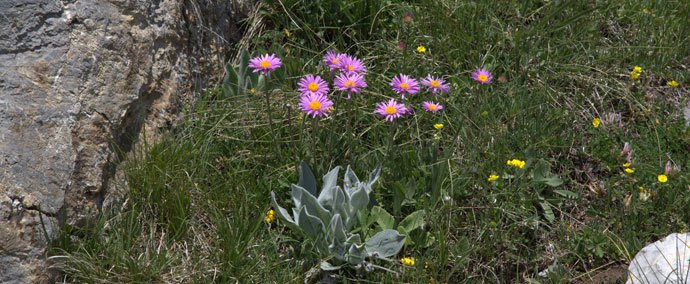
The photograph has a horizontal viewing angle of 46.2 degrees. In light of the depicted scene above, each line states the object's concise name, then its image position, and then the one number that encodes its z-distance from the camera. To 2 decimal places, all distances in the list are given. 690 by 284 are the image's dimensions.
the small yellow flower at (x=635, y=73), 3.95
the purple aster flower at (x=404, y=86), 3.14
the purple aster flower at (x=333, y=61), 3.16
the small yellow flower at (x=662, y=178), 3.29
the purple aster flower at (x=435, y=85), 3.29
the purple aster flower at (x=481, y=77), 3.32
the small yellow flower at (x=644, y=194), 3.30
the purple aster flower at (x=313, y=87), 3.07
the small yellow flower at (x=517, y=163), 3.27
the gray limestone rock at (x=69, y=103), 2.78
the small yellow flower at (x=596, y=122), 3.68
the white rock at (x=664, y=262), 2.87
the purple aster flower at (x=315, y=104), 2.96
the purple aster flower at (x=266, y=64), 3.03
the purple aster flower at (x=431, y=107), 3.23
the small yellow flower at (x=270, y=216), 3.19
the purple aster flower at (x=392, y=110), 3.05
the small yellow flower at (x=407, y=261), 3.00
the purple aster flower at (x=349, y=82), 3.02
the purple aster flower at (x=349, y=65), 3.10
